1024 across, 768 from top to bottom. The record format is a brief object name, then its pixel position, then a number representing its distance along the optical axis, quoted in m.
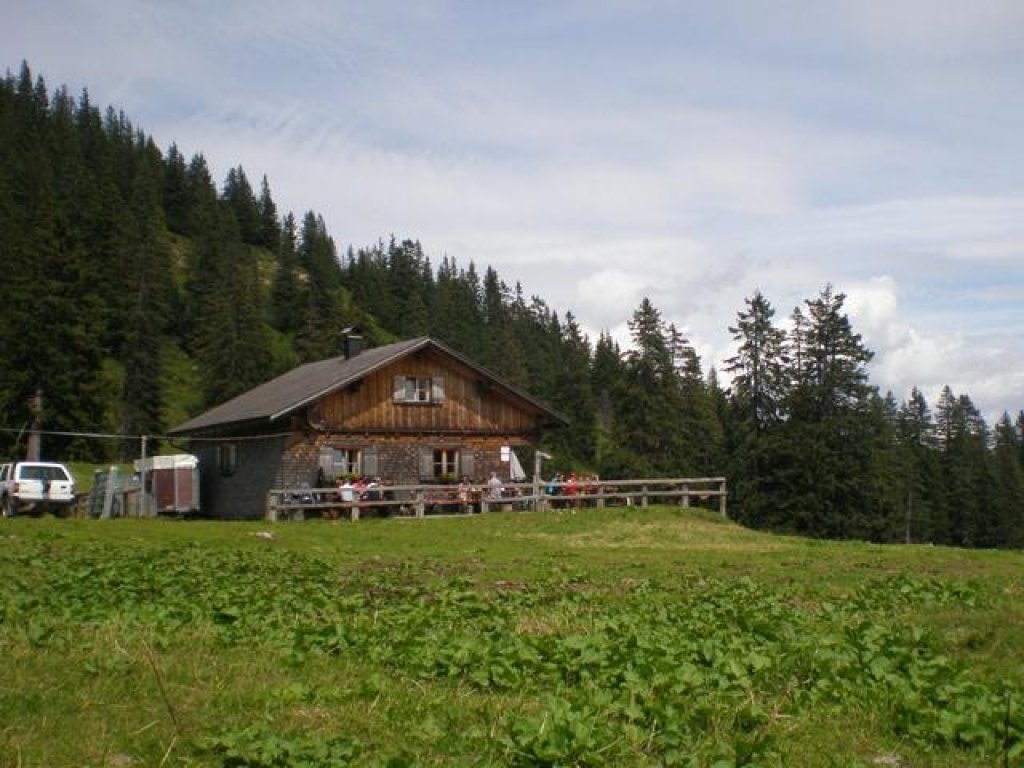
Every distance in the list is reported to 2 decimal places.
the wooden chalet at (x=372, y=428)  39.16
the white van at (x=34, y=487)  34.84
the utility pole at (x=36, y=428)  55.91
